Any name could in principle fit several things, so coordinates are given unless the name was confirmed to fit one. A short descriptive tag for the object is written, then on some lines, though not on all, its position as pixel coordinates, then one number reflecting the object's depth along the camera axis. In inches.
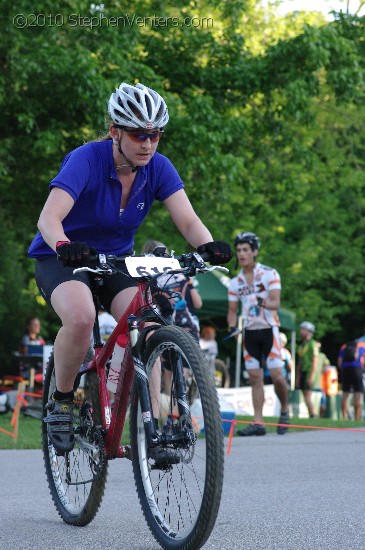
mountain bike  173.6
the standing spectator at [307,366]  836.0
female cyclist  207.6
